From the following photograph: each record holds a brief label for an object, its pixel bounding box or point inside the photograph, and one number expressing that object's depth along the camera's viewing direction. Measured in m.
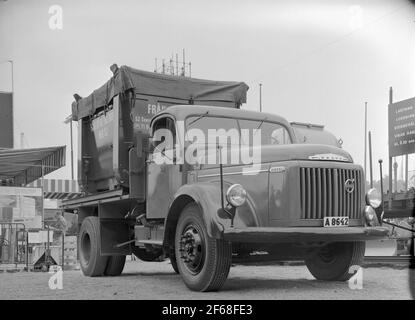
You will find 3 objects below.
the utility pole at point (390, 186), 12.26
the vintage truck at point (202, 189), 5.73
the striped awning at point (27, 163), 12.63
